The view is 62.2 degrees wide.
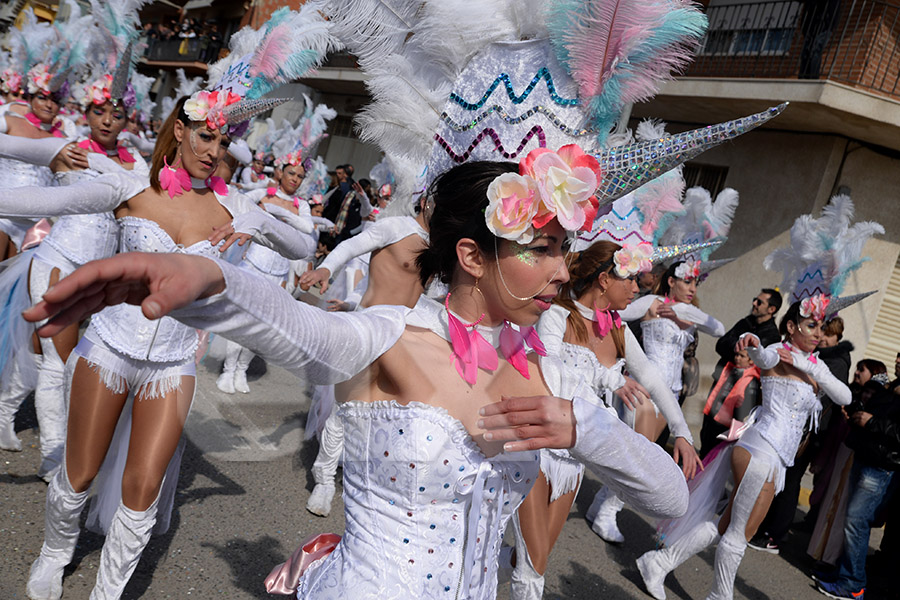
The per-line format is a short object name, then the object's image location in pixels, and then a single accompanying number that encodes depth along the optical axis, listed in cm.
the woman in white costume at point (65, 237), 410
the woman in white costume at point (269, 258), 686
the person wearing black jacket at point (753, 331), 695
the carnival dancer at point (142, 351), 297
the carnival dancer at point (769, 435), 479
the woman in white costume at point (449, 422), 173
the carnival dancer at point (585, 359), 358
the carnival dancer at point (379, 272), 450
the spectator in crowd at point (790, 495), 653
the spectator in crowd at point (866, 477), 579
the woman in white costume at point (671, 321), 638
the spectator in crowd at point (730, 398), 614
